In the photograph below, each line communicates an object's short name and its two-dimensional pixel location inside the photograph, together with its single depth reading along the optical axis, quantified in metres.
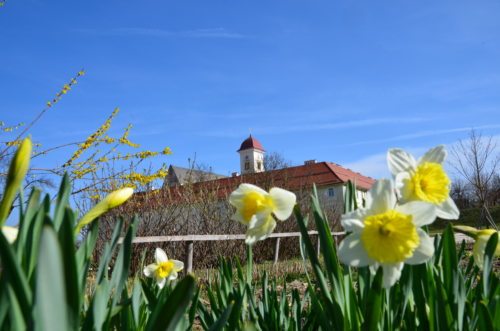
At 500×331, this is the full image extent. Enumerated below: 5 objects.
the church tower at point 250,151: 58.28
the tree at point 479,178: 14.44
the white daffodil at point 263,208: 1.00
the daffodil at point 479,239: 1.06
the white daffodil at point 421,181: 0.89
